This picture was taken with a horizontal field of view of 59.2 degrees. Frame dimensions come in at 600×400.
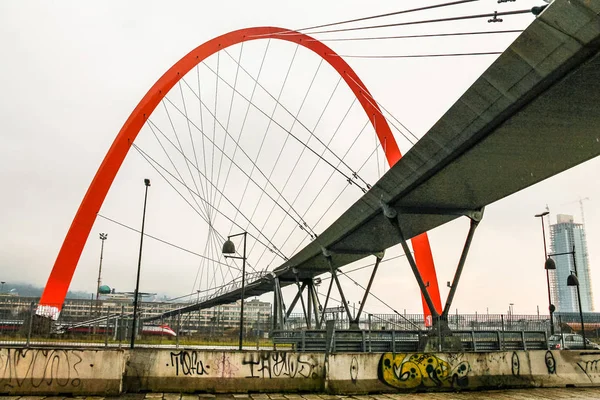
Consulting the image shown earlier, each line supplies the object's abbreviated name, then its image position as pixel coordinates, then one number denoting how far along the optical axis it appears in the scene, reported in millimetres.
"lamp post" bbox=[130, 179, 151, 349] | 22297
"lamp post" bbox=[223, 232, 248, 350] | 31344
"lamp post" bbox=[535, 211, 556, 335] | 30286
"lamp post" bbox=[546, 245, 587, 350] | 31667
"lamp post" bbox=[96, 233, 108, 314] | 92950
